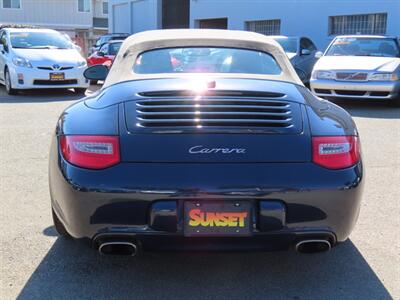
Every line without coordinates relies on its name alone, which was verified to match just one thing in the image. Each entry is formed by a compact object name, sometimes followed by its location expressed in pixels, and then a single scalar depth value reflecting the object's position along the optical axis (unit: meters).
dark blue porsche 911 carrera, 2.78
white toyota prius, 11.97
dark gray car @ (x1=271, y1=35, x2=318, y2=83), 14.15
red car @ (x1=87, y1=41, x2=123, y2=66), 16.28
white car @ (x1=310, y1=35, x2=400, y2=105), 10.46
